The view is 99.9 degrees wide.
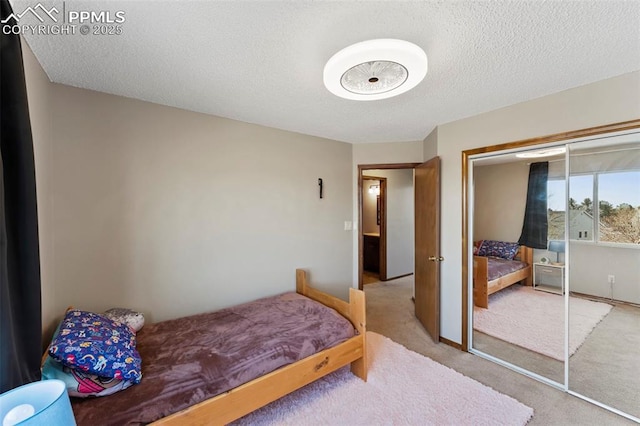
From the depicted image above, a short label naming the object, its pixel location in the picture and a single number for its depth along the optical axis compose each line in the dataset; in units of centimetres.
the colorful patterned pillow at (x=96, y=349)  129
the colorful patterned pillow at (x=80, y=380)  128
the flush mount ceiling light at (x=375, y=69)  127
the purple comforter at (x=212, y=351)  131
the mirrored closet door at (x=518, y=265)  236
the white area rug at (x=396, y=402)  180
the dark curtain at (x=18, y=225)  101
